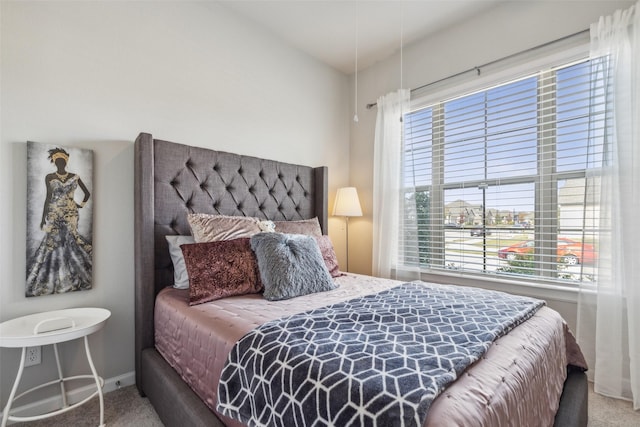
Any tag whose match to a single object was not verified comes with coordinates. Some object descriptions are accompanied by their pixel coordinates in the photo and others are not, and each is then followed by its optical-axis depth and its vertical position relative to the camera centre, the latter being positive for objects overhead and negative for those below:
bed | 1.34 -0.01
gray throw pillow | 1.66 -0.34
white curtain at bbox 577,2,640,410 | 1.78 -0.07
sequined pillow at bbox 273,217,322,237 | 2.39 -0.16
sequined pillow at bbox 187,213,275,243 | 1.91 -0.13
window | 2.08 +0.22
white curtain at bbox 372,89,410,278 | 2.92 +0.27
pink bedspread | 0.77 -0.51
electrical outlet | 1.58 -0.77
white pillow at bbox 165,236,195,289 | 1.84 -0.33
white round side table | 1.29 -0.56
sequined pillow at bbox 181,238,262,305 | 1.62 -0.34
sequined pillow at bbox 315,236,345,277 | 2.26 -0.36
